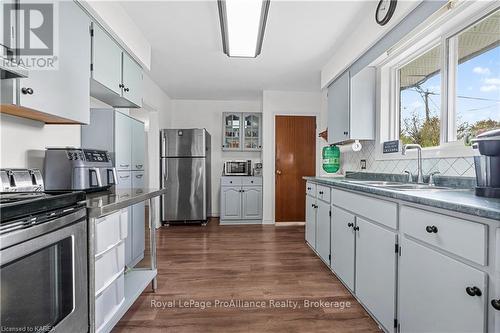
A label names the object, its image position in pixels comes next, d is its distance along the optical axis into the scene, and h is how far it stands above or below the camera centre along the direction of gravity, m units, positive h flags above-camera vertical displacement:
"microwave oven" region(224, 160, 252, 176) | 4.95 -0.05
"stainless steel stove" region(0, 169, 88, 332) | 0.85 -0.38
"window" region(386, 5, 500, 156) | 1.65 +0.65
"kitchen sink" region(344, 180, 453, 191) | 1.69 -0.16
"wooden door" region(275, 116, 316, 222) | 4.77 -0.01
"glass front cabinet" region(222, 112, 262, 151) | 5.14 +0.67
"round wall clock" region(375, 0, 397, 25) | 1.90 +1.20
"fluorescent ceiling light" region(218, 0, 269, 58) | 1.93 +1.22
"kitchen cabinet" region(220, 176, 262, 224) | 4.70 -0.66
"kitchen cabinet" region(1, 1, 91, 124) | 1.25 +0.44
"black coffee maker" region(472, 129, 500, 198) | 1.14 +0.00
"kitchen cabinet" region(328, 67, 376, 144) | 2.75 +0.64
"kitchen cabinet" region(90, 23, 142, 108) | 1.90 +0.77
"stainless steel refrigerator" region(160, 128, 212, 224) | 4.55 -0.18
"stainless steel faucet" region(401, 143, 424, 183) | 1.95 +0.02
